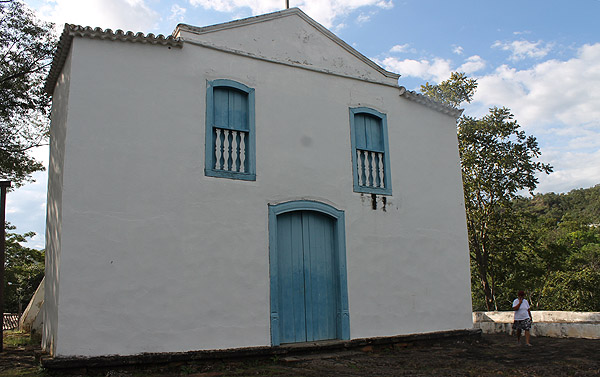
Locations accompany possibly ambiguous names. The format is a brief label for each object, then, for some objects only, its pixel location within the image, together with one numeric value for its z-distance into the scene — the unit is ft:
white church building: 22.62
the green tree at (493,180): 54.80
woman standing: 31.45
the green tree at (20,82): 36.09
